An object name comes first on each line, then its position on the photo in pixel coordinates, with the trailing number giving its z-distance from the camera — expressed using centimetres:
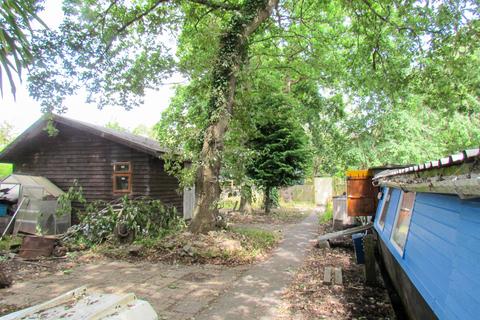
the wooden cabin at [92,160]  1286
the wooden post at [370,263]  608
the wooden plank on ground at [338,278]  608
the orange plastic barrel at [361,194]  890
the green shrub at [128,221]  980
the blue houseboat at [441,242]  206
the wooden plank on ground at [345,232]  824
